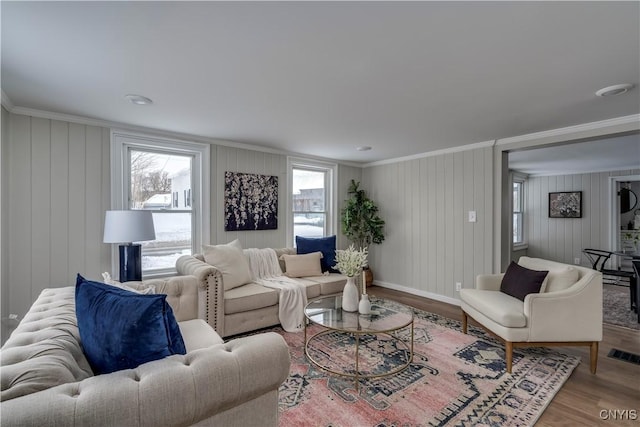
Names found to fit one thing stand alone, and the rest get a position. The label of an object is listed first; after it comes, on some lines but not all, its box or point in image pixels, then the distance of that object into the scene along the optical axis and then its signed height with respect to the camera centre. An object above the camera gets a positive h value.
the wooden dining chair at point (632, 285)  3.95 -0.96
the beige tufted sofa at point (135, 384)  0.85 -0.54
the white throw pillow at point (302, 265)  3.86 -0.66
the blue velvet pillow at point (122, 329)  1.11 -0.44
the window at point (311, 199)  4.75 +0.24
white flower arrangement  2.67 -0.44
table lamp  2.72 -0.18
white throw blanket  3.28 -0.87
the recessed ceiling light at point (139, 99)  2.48 +0.96
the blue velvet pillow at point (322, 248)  4.08 -0.47
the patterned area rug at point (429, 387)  1.87 -1.25
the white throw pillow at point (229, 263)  3.26 -0.55
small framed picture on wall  6.45 +0.19
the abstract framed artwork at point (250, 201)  3.99 +0.17
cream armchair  2.37 -0.84
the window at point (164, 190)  3.30 +0.28
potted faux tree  5.13 -0.11
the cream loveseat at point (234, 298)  2.85 -0.86
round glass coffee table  2.32 -1.23
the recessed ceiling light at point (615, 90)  2.22 +0.93
